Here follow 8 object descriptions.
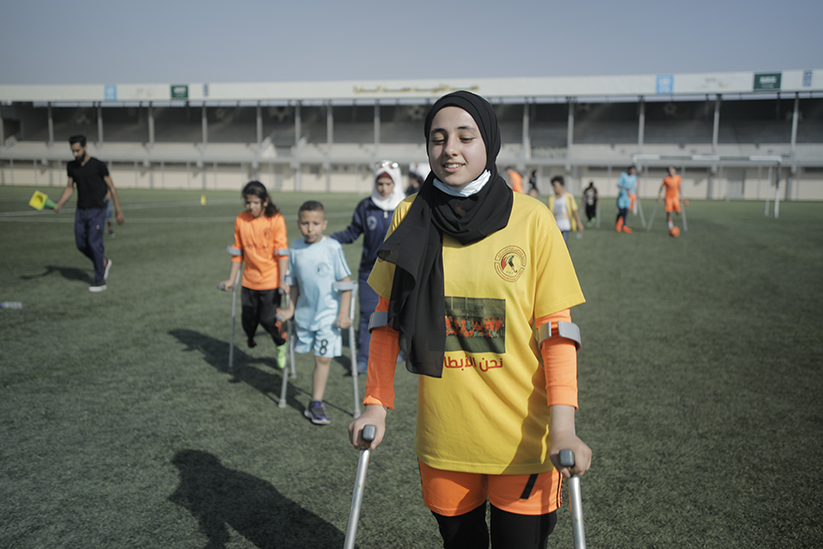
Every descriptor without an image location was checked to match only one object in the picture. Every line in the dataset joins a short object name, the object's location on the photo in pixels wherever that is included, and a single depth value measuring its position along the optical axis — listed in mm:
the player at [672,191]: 17797
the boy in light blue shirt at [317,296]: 4637
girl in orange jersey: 5500
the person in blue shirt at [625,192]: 18484
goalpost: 45156
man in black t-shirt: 9281
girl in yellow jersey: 1821
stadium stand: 47812
